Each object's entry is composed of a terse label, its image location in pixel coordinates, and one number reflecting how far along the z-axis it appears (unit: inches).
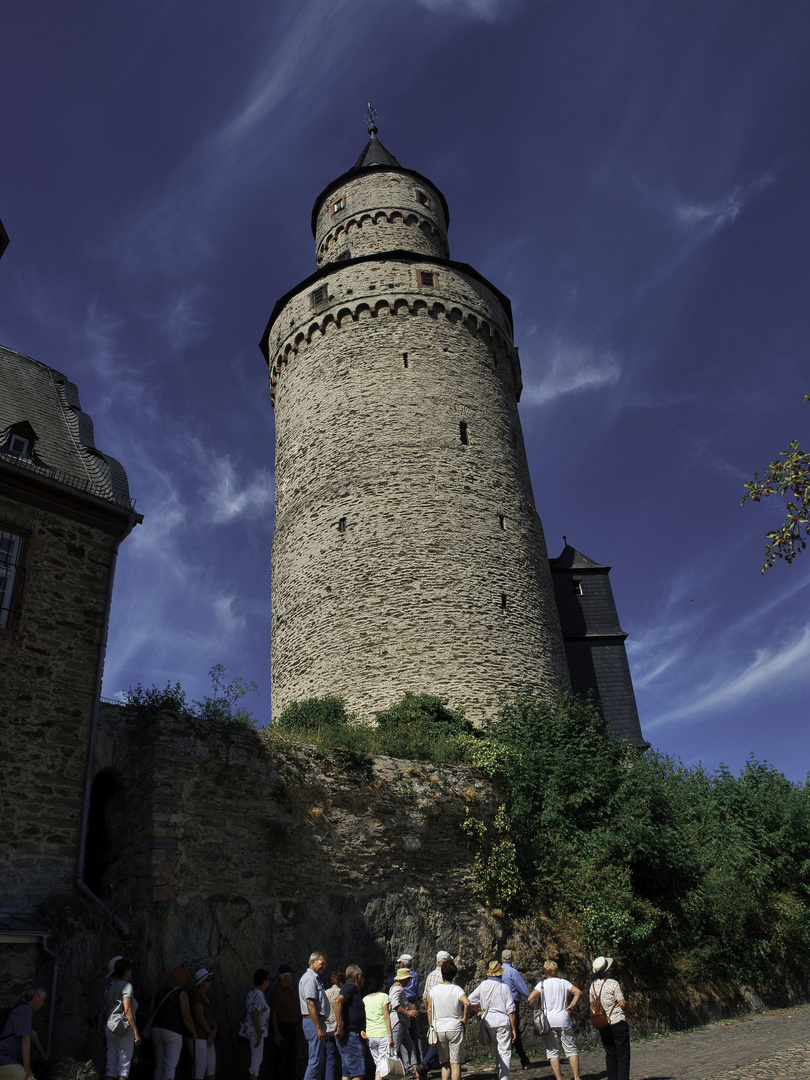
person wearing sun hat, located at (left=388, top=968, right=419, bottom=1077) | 290.4
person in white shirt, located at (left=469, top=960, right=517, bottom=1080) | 266.1
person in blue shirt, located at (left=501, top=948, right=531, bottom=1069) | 305.3
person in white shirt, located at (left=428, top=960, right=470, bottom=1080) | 261.1
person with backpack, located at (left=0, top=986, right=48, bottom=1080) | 222.2
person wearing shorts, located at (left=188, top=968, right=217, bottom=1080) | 251.4
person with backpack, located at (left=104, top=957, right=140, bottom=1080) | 234.8
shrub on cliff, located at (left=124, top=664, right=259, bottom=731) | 353.1
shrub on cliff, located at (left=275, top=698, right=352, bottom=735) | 585.0
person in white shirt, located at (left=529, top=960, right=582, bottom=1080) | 284.2
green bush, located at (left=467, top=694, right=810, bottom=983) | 428.8
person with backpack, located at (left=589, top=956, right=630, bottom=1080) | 254.5
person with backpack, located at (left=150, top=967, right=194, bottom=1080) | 242.4
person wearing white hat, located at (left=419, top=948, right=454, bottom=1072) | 286.7
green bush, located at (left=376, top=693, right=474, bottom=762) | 470.0
